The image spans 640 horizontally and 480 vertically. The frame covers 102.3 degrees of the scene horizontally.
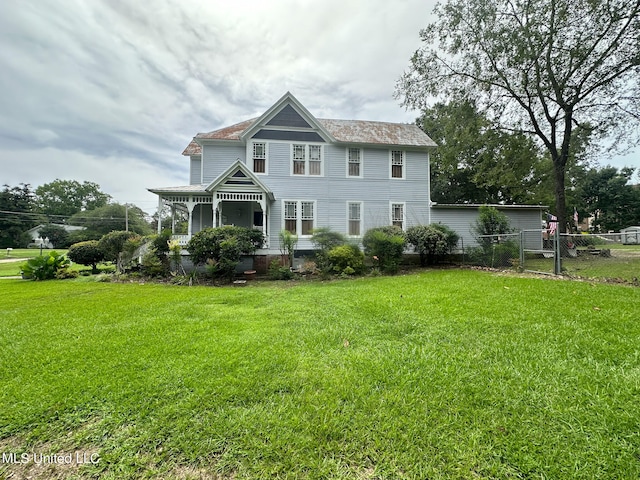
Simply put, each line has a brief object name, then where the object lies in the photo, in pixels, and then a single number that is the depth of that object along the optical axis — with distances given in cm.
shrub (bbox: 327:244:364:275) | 1023
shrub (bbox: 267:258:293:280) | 1048
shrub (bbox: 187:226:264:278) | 980
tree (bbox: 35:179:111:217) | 5584
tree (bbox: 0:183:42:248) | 4291
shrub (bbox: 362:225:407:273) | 1062
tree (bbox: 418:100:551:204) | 1566
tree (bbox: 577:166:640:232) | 3288
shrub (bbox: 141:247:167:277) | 1066
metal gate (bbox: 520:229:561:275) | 830
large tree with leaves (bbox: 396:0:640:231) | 1198
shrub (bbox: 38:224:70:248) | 4709
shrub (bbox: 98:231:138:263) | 1260
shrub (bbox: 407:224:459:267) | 1156
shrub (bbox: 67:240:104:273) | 1266
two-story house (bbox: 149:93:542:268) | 1341
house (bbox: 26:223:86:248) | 4641
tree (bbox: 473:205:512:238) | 1234
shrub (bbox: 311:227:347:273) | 1048
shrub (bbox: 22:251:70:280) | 1096
